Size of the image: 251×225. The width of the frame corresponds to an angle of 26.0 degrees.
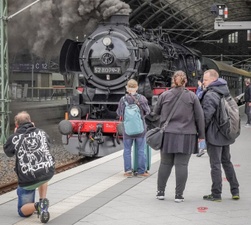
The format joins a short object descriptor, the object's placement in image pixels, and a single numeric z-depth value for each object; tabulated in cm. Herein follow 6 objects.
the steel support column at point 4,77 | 1527
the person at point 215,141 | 657
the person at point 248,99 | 1832
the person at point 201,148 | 1108
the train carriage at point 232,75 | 2186
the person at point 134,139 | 855
